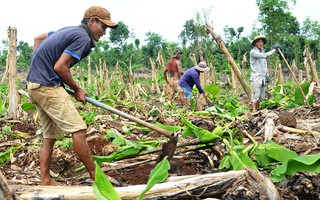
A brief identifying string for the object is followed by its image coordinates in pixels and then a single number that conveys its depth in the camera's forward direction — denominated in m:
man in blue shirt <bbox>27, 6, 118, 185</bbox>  2.36
